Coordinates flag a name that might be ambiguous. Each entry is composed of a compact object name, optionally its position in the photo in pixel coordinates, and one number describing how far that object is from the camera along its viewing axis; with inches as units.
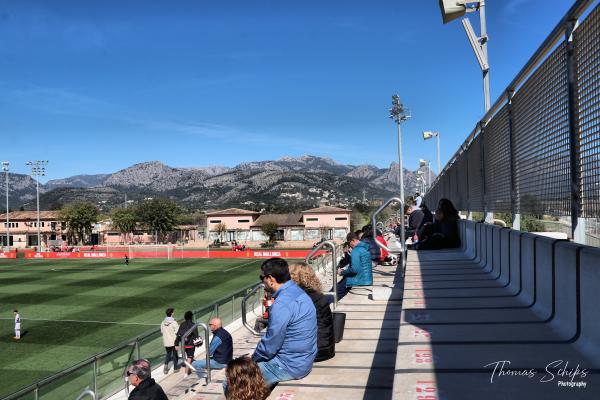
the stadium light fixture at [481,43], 343.0
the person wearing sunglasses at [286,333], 164.1
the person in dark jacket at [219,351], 288.4
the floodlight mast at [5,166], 3006.9
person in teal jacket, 340.8
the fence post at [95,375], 339.0
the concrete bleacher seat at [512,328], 110.4
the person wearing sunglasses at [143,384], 207.6
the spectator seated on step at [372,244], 452.1
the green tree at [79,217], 3577.8
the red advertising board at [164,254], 2233.0
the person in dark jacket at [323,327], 198.8
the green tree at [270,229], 3405.5
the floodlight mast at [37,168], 3132.4
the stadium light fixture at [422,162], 1416.1
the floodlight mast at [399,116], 1159.8
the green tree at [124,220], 3654.0
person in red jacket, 494.2
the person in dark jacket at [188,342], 323.5
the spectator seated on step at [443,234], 420.2
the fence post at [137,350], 374.8
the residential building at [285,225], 3528.5
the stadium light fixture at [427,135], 1253.7
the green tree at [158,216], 3671.3
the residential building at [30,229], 3843.5
